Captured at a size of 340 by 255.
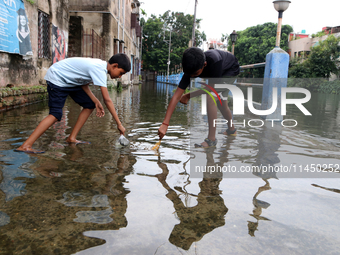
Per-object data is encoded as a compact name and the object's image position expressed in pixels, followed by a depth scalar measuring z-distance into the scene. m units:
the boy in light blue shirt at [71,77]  2.98
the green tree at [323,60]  30.02
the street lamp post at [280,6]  5.46
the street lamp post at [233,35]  15.39
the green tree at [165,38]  44.41
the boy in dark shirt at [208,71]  2.77
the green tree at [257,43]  40.39
